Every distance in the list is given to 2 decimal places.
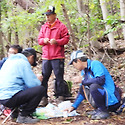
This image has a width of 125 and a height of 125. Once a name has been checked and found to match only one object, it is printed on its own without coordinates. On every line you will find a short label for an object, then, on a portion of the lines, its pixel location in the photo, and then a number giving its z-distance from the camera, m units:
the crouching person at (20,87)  3.39
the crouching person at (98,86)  3.62
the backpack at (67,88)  4.85
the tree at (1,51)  12.32
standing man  4.54
